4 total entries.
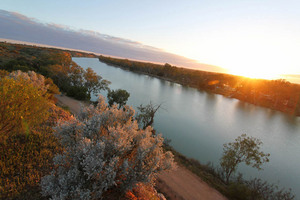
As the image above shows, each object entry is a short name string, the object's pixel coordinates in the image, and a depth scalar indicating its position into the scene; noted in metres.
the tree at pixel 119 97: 28.34
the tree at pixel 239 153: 12.85
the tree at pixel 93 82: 32.06
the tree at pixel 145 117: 22.08
